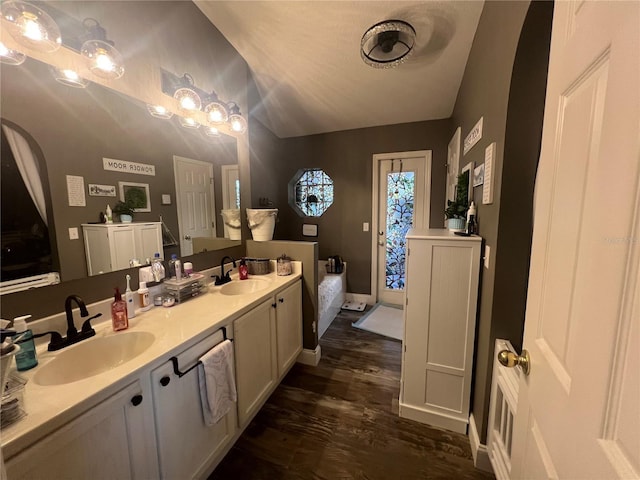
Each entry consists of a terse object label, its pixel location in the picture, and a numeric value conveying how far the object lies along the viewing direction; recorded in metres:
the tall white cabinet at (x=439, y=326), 1.52
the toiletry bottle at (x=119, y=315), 1.24
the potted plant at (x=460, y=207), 1.75
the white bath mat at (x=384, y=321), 2.92
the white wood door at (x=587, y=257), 0.37
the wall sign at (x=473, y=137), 1.65
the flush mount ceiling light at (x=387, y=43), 1.75
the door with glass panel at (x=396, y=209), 3.38
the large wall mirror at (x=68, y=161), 1.05
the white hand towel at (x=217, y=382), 1.24
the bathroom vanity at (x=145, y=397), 0.75
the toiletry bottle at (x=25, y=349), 0.91
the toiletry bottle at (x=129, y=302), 1.34
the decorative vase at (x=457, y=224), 1.73
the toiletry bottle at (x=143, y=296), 1.45
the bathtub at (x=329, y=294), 2.90
